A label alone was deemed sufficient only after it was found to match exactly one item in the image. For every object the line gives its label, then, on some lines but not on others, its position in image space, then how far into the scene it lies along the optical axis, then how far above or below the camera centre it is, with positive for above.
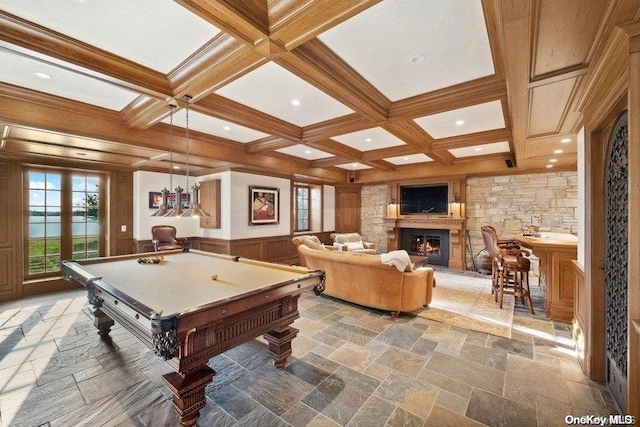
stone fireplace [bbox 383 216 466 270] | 6.91 -0.71
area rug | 3.43 -1.47
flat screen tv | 7.34 +0.39
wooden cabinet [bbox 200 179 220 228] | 6.03 +0.28
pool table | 1.67 -0.65
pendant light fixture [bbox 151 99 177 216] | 2.89 +0.16
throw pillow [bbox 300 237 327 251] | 5.30 -0.64
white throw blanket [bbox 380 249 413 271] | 3.50 -0.64
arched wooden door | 1.84 -0.37
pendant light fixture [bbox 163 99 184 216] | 2.83 +0.06
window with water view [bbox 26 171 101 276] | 4.82 -0.10
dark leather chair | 5.65 -0.55
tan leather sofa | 3.62 -1.02
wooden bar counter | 3.40 -0.80
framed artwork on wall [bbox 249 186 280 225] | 6.25 +0.19
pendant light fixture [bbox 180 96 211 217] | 2.80 +0.05
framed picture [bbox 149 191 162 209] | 5.90 +0.32
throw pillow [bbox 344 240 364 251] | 7.15 -0.92
